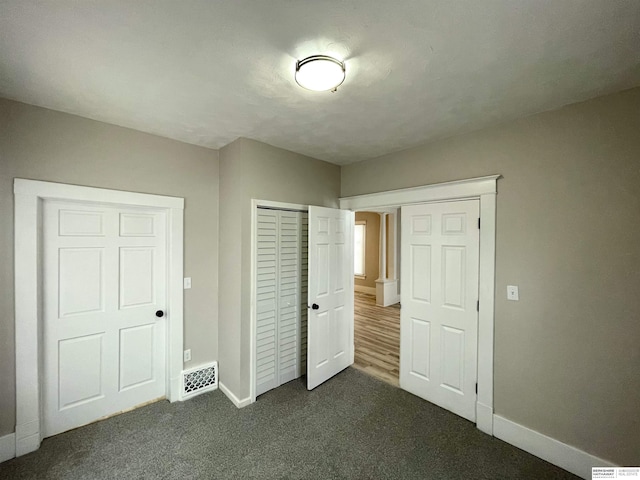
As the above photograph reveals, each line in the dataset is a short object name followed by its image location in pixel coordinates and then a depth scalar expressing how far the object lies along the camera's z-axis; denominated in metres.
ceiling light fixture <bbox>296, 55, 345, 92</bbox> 1.36
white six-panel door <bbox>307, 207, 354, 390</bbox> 2.82
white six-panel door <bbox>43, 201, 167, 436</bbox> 2.11
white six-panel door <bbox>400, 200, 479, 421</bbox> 2.36
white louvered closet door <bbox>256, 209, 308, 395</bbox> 2.67
